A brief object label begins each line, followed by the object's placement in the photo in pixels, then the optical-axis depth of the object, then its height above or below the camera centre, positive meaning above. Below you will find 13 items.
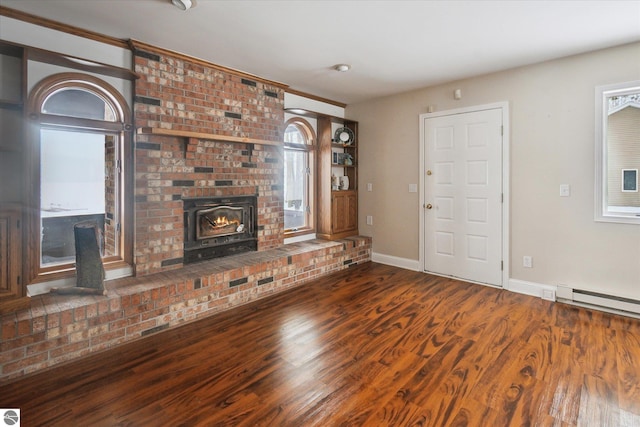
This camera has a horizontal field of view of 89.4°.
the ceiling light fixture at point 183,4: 2.24 +1.46
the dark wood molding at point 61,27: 2.33 +1.45
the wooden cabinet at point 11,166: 2.17 +0.33
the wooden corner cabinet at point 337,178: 4.80 +0.51
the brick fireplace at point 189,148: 3.00 +0.67
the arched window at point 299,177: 4.63 +0.51
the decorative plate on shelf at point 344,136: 5.05 +1.19
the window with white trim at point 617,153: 3.04 +0.56
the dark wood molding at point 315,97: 4.45 +1.69
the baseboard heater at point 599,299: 2.99 -0.86
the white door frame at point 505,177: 3.69 +0.40
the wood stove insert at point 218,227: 3.41 -0.17
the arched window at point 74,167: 2.52 +0.38
